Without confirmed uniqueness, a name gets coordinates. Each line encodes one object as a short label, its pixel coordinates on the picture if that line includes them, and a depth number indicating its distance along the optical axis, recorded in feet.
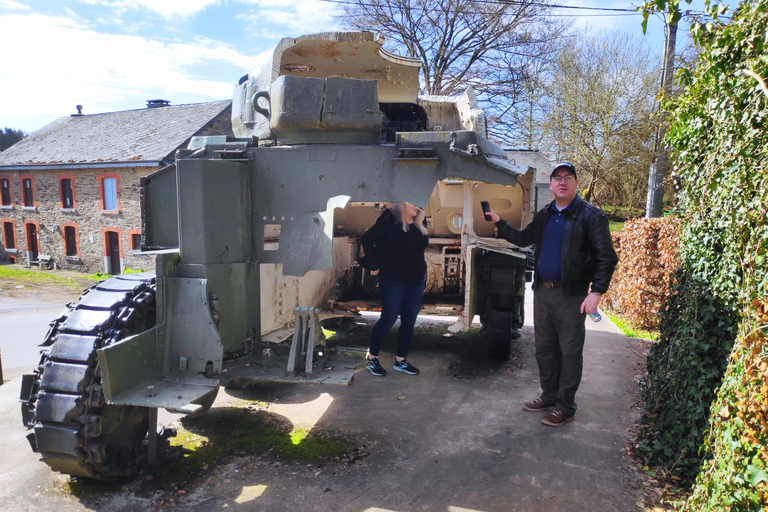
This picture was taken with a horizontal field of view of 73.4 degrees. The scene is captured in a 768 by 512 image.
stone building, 62.23
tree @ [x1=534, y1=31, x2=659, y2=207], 59.62
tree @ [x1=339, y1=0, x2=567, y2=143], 71.77
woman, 16.40
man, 12.92
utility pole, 42.47
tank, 9.89
